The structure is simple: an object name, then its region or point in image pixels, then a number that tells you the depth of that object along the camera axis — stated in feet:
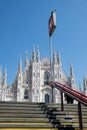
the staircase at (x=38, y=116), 19.95
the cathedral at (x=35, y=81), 124.98
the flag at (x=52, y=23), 41.79
